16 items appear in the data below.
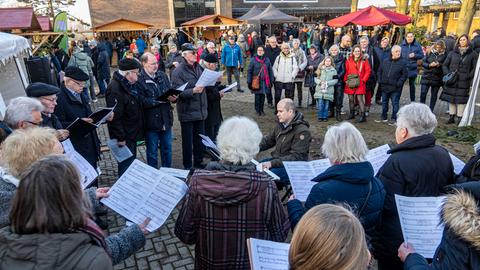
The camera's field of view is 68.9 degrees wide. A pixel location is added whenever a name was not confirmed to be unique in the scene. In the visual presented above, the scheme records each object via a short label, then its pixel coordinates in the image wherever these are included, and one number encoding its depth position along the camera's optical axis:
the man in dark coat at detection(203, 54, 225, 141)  5.77
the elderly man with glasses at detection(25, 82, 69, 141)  3.55
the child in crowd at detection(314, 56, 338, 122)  8.09
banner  10.70
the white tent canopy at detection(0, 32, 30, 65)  5.57
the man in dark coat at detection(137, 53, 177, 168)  4.72
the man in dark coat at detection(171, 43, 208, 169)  5.29
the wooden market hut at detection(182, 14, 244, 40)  20.78
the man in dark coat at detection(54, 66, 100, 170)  4.00
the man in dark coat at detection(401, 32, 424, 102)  9.17
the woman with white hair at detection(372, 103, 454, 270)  2.52
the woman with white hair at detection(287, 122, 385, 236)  2.12
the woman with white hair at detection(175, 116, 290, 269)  1.94
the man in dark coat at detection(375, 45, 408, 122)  7.66
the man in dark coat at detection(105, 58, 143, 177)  4.38
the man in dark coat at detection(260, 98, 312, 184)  3.82
